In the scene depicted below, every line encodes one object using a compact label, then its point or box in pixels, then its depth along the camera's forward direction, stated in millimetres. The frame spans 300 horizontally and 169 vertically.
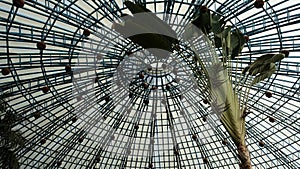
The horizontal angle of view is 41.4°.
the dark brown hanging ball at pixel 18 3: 18078
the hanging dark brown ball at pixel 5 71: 22719
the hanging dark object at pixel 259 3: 18359
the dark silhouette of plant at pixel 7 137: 23625
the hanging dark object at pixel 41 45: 20688
